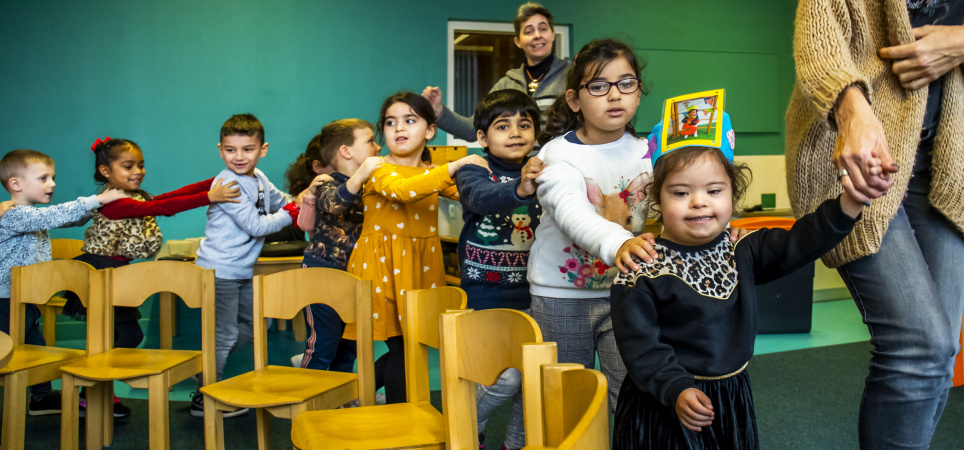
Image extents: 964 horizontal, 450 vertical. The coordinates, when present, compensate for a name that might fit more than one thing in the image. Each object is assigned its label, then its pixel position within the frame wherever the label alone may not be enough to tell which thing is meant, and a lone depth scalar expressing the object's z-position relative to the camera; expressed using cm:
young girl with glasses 165
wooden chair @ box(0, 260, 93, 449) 234
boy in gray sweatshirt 293
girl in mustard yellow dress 232
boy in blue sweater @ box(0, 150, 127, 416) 280
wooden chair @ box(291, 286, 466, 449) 152
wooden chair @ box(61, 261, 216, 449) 214
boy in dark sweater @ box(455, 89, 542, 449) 202
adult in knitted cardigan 124
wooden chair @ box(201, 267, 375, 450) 186
